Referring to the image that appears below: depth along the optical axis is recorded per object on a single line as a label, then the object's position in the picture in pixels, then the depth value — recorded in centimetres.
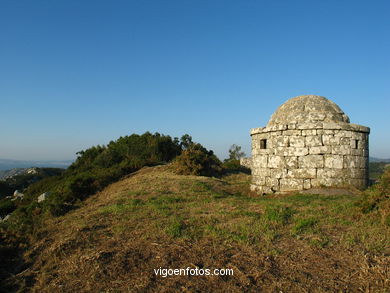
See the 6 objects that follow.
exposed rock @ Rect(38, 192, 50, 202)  1307
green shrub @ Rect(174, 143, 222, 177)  1511
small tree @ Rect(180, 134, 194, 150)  2586
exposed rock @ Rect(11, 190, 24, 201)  1939
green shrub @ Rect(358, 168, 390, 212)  558
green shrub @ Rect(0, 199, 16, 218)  1392
